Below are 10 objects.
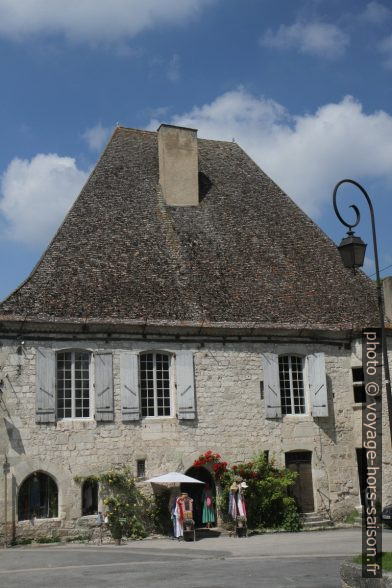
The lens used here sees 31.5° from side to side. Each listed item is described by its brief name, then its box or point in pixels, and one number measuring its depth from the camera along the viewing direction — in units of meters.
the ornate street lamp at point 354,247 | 11.93
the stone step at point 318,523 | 18.64
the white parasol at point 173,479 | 16.88
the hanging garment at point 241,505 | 17.34
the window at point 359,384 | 20.09
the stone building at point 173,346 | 17.25
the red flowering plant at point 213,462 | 18.08
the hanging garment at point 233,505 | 17.48
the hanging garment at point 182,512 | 16.81
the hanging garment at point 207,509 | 18.00
